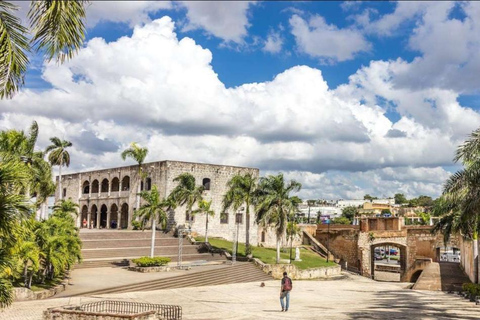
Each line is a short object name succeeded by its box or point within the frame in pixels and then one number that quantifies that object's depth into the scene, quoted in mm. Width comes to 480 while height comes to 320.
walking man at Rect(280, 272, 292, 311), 16141
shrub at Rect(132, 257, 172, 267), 27634
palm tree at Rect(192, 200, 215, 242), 41312
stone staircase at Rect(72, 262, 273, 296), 22022
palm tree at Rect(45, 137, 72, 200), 43469
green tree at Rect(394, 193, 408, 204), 160250
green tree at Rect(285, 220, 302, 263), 45194
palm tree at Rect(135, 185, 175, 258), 30328
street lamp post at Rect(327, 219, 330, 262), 46406
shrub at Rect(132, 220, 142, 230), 42981
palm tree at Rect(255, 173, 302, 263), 31500
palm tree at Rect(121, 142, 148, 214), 42200
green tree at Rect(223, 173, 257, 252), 33875
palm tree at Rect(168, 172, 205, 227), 39406
